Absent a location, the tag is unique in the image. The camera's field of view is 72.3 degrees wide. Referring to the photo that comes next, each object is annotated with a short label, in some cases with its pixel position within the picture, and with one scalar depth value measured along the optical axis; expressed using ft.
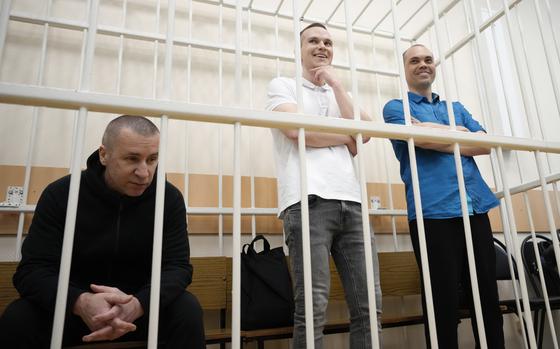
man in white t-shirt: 3.95
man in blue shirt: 4.20
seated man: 3.31
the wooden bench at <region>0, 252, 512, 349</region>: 5.06
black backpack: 5.35
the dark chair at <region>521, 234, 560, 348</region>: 7.57
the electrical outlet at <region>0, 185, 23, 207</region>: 5.90
